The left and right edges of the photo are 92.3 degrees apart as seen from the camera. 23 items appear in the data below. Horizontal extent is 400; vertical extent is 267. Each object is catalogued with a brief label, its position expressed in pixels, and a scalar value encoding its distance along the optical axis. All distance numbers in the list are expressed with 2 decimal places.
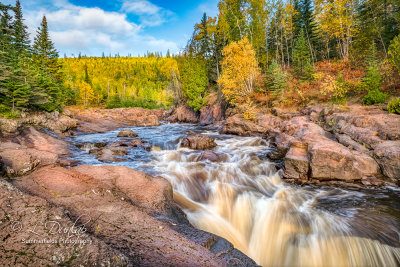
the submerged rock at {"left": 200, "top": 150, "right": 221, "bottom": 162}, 11.16
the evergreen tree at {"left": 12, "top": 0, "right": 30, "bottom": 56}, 37.25
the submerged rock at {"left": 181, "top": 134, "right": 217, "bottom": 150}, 13.73
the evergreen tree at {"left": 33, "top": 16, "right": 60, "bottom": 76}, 34.88
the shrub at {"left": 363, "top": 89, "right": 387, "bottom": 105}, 13.22
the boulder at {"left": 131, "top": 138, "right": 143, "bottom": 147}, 14.80
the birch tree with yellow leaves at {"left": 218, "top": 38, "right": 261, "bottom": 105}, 21.64
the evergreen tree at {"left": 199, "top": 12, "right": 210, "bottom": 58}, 35.38
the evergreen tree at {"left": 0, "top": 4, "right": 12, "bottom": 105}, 12.89
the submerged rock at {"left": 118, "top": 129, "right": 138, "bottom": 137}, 19.48
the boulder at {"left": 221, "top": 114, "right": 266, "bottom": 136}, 17.12
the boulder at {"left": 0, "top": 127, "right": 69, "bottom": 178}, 5.49
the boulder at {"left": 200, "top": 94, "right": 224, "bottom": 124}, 29.03
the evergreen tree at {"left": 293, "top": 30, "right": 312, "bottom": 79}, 28.31
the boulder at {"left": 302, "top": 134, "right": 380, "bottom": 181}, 7.93
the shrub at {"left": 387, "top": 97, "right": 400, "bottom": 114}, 10.35
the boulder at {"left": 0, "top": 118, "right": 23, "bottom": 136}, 11.88
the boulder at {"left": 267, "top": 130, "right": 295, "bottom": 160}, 10.84
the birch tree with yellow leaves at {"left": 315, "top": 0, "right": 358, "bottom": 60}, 24.11
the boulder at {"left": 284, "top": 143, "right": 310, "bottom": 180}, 8.45
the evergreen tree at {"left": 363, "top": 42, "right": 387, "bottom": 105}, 13.29
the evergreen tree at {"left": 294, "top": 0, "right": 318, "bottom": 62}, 35.47
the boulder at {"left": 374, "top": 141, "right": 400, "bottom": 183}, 7.47
